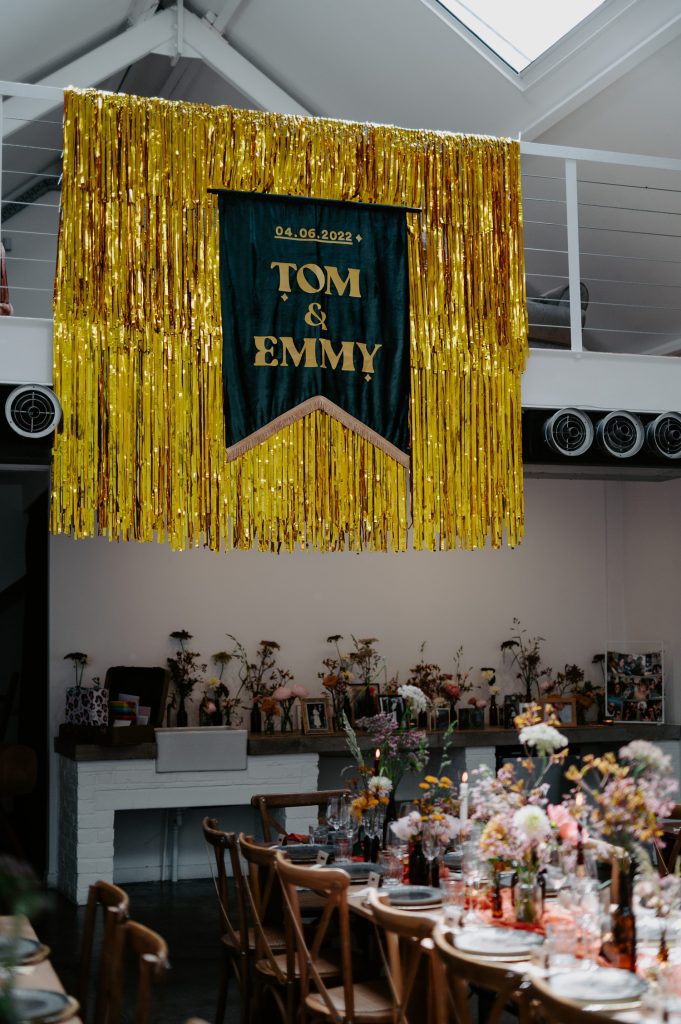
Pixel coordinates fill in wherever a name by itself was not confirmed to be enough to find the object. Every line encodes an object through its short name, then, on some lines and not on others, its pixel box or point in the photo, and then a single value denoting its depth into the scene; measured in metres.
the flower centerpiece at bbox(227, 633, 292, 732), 8.40
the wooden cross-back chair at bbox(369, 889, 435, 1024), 3.27
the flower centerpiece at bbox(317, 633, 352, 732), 8.30
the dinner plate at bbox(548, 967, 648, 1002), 2.85
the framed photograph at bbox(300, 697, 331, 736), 8.12
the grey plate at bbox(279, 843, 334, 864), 4.72
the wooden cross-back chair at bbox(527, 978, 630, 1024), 2.50
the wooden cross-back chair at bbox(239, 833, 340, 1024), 4.14
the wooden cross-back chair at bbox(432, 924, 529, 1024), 2.80
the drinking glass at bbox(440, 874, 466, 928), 3.68
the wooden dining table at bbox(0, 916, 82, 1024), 2.84
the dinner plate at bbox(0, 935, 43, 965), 3.24
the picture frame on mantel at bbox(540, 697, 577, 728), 8.66
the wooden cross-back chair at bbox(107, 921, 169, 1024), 2.70
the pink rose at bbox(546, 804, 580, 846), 3.40
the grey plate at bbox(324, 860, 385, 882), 4.46
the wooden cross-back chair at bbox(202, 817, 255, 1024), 4.56
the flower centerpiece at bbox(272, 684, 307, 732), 8.08
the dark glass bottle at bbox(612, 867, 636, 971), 3.10
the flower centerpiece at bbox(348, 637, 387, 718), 8.64
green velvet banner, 5.65
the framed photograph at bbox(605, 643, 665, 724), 8.80
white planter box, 7.35
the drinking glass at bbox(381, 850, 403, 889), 4.34
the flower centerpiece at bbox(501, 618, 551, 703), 9.07
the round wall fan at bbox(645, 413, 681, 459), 5.89
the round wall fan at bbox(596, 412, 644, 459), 5.80
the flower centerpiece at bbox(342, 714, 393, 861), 4.68
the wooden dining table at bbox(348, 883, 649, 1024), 2.72
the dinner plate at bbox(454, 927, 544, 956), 3.23
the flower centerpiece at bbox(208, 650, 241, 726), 8.13
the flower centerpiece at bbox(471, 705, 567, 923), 3.40
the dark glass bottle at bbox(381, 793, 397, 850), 4.95
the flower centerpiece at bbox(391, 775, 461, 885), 4.16
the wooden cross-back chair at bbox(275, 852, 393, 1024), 3.71
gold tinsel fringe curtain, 5.39
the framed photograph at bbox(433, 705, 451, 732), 8.43
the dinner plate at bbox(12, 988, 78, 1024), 2.74
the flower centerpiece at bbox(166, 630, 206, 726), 8.16
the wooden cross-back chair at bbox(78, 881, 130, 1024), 3.10
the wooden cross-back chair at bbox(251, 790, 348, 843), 5.61
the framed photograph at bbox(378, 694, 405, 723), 8.29
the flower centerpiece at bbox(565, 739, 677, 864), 3.06
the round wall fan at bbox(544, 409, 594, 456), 5.82
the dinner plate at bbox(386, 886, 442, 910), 3.97
